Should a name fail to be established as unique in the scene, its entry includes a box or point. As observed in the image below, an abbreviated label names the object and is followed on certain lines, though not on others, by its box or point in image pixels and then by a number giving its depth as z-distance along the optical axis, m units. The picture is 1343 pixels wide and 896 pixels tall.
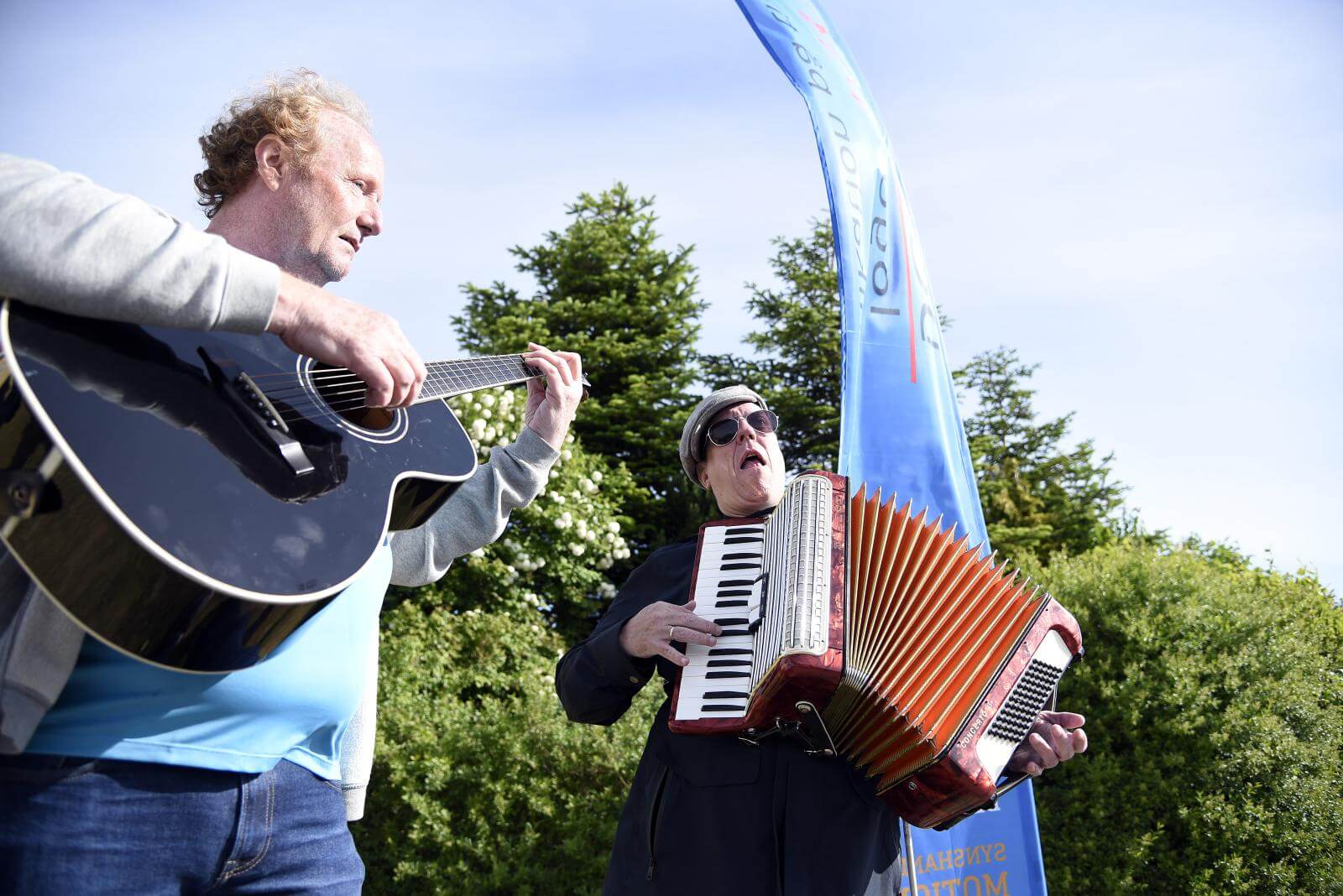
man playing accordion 2.36
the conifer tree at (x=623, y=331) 13.03
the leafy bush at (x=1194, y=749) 4.04
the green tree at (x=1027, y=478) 13.89
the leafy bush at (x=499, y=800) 4.52
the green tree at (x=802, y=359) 14.00
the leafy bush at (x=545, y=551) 8.88
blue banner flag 3.85
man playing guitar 1.30
